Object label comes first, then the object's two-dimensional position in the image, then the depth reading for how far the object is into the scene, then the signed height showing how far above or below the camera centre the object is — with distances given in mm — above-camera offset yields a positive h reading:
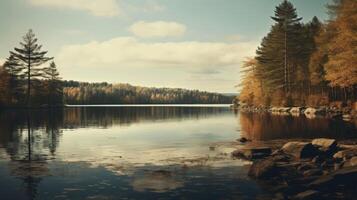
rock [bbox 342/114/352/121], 44381 -1678
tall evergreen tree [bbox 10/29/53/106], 89188 +10459
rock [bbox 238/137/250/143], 27253 -2536
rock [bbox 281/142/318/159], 19656 -2388
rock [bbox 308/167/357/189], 13266 -2595
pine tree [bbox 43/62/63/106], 97650 +4466
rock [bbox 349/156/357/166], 15845 -2346
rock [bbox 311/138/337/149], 20744 -2149
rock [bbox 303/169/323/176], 15236 -2669
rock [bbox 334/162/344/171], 16047 -2561
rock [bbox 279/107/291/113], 66325 -1028
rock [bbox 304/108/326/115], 58656 -1220
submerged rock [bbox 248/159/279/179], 15109 -2582
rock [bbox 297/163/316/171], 16353 -2651
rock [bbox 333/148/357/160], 18011 -2354
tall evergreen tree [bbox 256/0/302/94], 69938 +9682
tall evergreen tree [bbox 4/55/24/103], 85875 +6154
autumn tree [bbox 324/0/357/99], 41406 +6085
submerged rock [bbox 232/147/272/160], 20000 -2559
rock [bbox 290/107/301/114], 63475 -1138
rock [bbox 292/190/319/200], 11891 -2783
